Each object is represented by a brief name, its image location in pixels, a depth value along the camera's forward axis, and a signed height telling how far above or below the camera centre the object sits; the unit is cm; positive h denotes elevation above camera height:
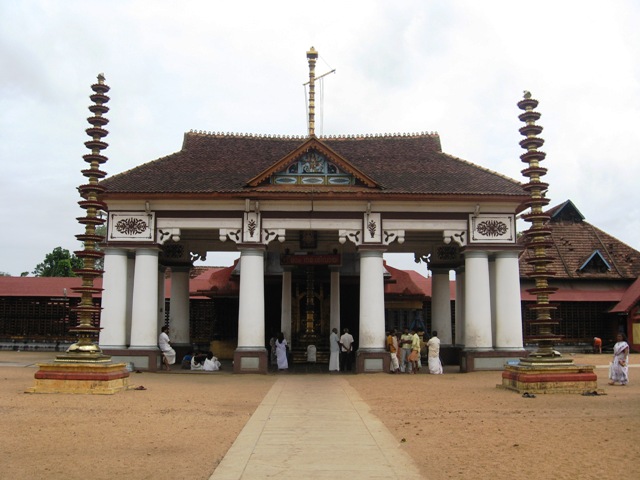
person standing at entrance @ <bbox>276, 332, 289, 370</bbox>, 2452 -94
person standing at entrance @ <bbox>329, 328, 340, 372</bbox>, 2402 -99
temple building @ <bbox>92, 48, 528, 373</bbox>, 2267 +342
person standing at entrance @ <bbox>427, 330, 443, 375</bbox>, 2306 -99
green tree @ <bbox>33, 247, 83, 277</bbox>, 5531 +526
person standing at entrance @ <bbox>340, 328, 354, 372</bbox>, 2412 -82
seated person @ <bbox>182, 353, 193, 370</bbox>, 2507 -128
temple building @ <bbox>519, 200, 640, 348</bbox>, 3578 +227
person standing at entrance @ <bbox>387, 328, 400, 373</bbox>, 2289 -84
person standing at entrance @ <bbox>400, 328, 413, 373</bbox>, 2359 -84
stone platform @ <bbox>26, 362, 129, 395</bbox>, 1534 -117
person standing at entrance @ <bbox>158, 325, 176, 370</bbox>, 2323 -75
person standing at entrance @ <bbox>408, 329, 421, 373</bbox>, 2331 -85
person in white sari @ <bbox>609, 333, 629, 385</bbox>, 1792 -104
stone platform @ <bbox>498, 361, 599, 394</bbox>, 1552 -117
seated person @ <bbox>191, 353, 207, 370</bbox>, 2408 -121
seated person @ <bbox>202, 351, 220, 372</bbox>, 2364 -129
